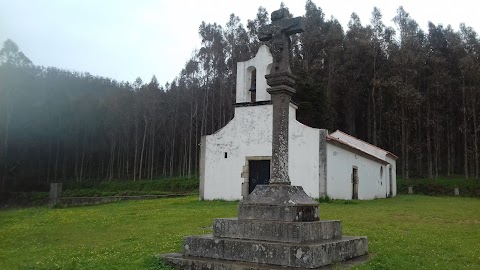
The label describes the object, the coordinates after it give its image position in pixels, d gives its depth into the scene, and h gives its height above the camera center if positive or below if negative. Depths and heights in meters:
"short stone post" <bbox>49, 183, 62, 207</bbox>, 26.22 -0.94
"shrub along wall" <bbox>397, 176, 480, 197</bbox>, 33.31 +0.17
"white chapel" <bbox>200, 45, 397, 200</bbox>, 20.55 +1.57
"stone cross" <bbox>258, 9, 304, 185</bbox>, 8.12 +1.91
